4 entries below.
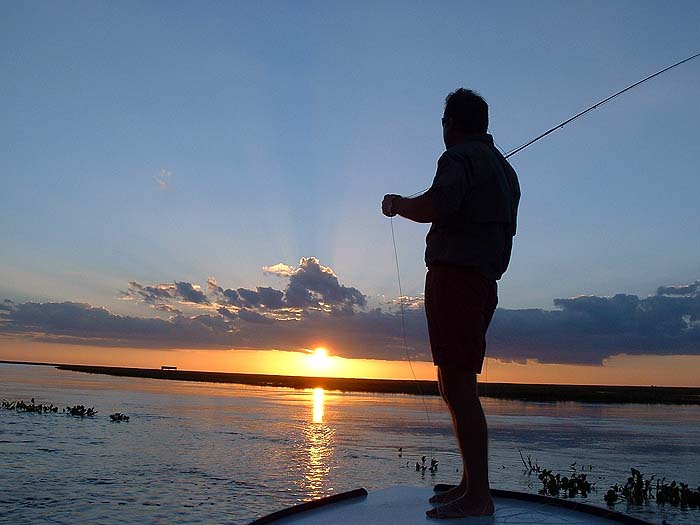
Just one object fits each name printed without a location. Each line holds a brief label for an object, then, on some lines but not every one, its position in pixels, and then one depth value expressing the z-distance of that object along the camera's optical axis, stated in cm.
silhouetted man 340
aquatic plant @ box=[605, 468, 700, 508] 1125
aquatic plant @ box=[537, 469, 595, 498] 1159
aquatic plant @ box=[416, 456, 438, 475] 1339
